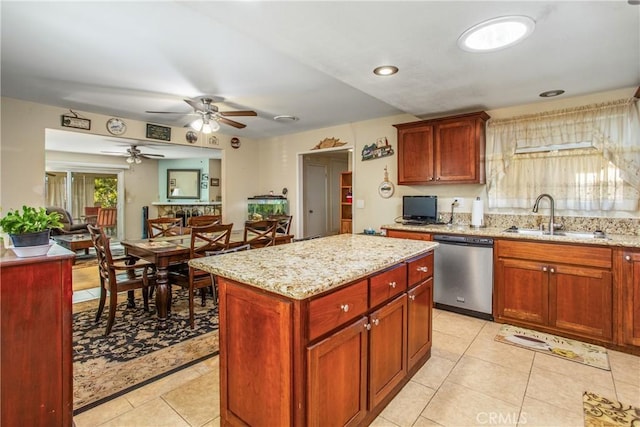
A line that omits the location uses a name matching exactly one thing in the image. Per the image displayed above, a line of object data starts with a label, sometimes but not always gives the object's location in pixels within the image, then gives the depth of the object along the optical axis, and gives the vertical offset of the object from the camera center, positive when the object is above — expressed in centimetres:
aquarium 554 +9
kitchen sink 267 -21
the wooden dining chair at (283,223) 442 -18
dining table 281 -43
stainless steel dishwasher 304 -65
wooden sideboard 135 -58
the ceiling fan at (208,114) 331 +105
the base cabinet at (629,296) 236 -65
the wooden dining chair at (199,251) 288 -39
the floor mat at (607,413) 167 -113
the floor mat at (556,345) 235 -110
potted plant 142 -7
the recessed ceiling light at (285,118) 426 +130
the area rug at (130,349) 201 -109
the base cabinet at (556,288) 250 -66
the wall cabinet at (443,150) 334 +69
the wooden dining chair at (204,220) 346 -10
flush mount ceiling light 175 +107
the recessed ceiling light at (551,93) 289 +111
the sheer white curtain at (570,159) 281 +51
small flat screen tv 379 +3
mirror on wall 899 +81
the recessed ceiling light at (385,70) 235 +109
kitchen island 124 -55
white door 649 +26
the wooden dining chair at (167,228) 390 -22
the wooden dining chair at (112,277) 268 -62
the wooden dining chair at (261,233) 333 -24
